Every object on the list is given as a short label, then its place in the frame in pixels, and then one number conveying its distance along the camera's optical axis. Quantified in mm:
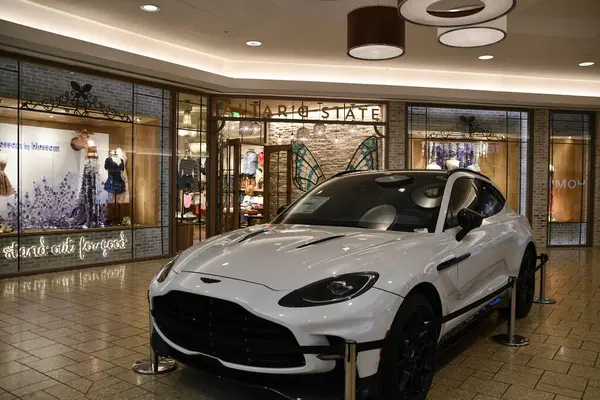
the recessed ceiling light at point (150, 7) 7074
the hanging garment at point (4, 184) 7601
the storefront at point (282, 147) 10734
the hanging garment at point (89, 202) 8590
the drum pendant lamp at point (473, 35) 5621
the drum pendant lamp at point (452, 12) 4426
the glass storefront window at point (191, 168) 9984
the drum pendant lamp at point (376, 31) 6461
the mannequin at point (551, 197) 12312
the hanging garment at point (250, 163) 10992
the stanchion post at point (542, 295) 5902
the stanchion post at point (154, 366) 3551
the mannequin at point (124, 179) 9148
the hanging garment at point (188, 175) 10008
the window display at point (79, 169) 7648
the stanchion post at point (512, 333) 4227
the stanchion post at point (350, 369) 2426
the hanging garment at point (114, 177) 9000
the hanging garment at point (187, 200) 10094
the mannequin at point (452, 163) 10911
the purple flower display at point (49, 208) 7750
